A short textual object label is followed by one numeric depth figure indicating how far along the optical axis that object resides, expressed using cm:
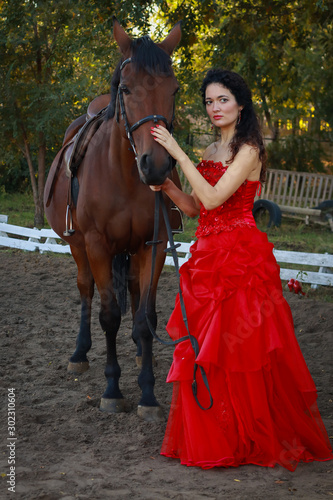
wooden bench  1475
